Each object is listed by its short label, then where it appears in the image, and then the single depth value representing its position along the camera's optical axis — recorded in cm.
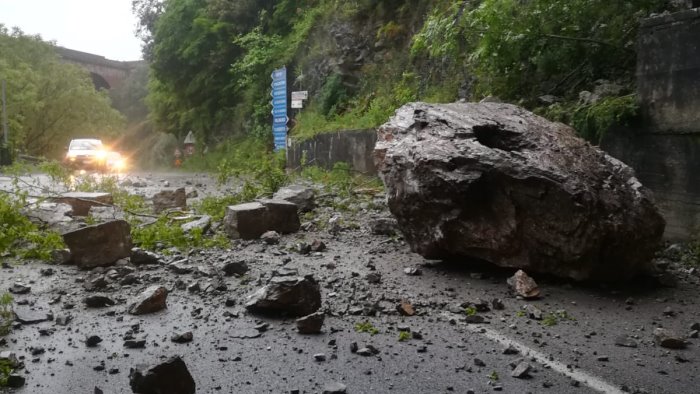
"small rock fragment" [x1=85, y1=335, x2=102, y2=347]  421
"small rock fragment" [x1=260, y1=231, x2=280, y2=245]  764
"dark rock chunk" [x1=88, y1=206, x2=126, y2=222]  910
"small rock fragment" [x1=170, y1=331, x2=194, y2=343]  429
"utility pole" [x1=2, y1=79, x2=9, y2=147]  3292
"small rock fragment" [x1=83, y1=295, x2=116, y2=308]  513
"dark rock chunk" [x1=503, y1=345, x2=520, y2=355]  405
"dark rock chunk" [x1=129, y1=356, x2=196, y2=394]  327
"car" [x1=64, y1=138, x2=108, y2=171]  2600
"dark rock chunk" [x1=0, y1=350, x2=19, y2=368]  371
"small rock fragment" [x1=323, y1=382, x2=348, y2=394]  341
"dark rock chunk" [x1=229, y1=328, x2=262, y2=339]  440
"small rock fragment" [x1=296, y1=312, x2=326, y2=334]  443
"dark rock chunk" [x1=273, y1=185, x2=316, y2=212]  952
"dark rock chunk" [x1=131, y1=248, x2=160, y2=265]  648
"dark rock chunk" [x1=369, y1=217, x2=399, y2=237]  784
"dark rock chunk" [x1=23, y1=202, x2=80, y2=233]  823
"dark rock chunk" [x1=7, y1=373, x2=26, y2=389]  349
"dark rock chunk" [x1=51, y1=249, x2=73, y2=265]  663
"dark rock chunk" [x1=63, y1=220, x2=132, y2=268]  639
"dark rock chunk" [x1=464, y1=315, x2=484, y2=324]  470
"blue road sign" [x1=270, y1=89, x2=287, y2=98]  1964
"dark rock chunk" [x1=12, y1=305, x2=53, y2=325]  473
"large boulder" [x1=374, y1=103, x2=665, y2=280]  530
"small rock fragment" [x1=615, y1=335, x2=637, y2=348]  419
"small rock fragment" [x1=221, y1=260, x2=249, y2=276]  604
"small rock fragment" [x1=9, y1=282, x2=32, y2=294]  558
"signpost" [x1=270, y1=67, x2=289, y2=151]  1933
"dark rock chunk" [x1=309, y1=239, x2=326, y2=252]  717
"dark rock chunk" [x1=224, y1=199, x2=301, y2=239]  784
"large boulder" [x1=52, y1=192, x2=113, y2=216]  934
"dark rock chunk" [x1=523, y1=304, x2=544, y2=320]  477
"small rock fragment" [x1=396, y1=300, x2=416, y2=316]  486
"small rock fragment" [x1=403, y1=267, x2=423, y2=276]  601
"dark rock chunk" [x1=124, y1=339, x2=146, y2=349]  416
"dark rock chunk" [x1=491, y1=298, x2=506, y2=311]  499
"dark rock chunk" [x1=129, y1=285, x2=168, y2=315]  496
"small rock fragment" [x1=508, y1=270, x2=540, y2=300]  523
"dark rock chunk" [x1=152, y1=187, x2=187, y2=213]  1059
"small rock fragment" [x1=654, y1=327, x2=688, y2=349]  412
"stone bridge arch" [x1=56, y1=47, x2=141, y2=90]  6253
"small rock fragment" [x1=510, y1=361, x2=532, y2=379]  366
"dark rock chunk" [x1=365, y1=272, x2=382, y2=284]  573
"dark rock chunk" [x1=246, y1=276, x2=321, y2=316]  473
